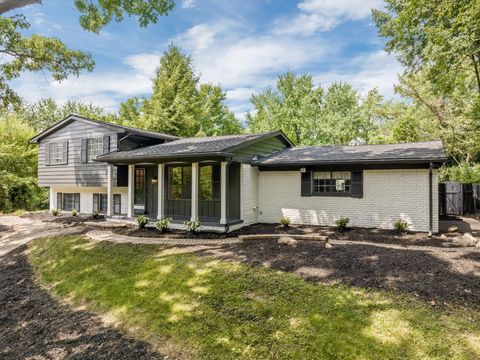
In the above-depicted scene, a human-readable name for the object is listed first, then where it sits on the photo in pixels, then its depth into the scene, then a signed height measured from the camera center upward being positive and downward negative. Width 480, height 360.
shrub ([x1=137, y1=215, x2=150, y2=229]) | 10.88 -1.52
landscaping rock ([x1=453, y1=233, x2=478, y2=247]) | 7.89 -1.72
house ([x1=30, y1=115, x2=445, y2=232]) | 9.81 +0.18
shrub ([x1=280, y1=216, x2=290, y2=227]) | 11.10 -1.58
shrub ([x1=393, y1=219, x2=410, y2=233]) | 9.56 -1.50
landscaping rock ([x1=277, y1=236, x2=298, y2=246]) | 7.86 -1.67
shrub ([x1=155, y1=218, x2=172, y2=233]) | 10.25 -1.58
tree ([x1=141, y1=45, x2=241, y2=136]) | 26.59 +7.84
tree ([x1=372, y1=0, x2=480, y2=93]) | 8.58 +4.95
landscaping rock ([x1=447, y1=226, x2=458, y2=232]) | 9.86 -1.66
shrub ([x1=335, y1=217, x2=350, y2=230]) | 10.22 -1.49
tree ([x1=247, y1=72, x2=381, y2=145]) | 28.12 +7.19
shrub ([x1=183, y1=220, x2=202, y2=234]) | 9.86 -1.55
